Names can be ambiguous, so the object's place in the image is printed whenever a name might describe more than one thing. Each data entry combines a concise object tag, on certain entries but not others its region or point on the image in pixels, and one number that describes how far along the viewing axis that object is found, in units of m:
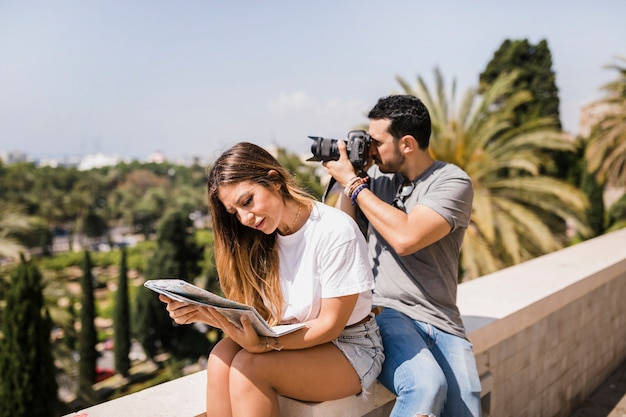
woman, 1.67
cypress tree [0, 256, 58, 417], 11.62
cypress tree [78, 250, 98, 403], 21.25
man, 1.89
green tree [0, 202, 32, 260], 11.84
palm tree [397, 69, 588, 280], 8.42
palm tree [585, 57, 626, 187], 13.84
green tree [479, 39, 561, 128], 20.98
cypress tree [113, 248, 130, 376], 23.47
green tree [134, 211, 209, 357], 23.91
